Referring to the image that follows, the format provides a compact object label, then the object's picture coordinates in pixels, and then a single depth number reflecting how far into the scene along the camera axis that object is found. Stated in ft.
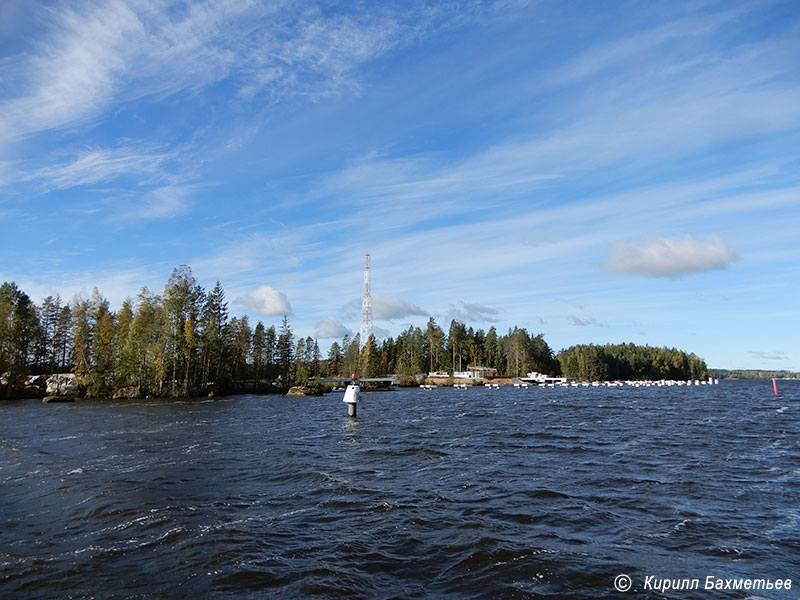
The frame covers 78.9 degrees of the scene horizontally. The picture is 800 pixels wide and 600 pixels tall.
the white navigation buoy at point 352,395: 148.56
